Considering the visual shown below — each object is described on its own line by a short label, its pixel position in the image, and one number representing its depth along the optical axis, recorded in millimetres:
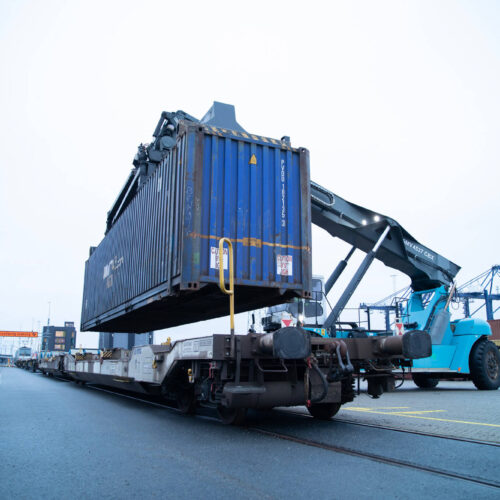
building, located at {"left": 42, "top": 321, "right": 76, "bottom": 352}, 55997
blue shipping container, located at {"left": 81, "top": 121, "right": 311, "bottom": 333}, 7305
